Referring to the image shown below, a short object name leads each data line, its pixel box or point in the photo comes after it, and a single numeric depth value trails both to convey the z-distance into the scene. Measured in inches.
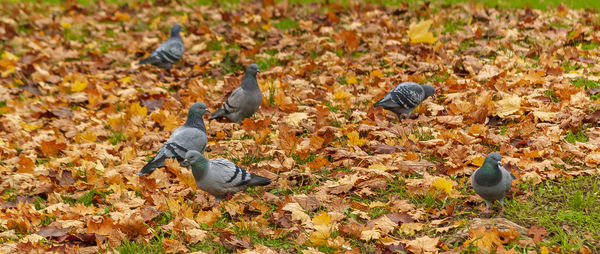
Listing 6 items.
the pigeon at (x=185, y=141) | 398.3
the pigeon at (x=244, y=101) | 479.5
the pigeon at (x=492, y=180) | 283.7
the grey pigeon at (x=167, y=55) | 684.7
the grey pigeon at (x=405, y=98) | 439.5
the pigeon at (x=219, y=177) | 337.7
